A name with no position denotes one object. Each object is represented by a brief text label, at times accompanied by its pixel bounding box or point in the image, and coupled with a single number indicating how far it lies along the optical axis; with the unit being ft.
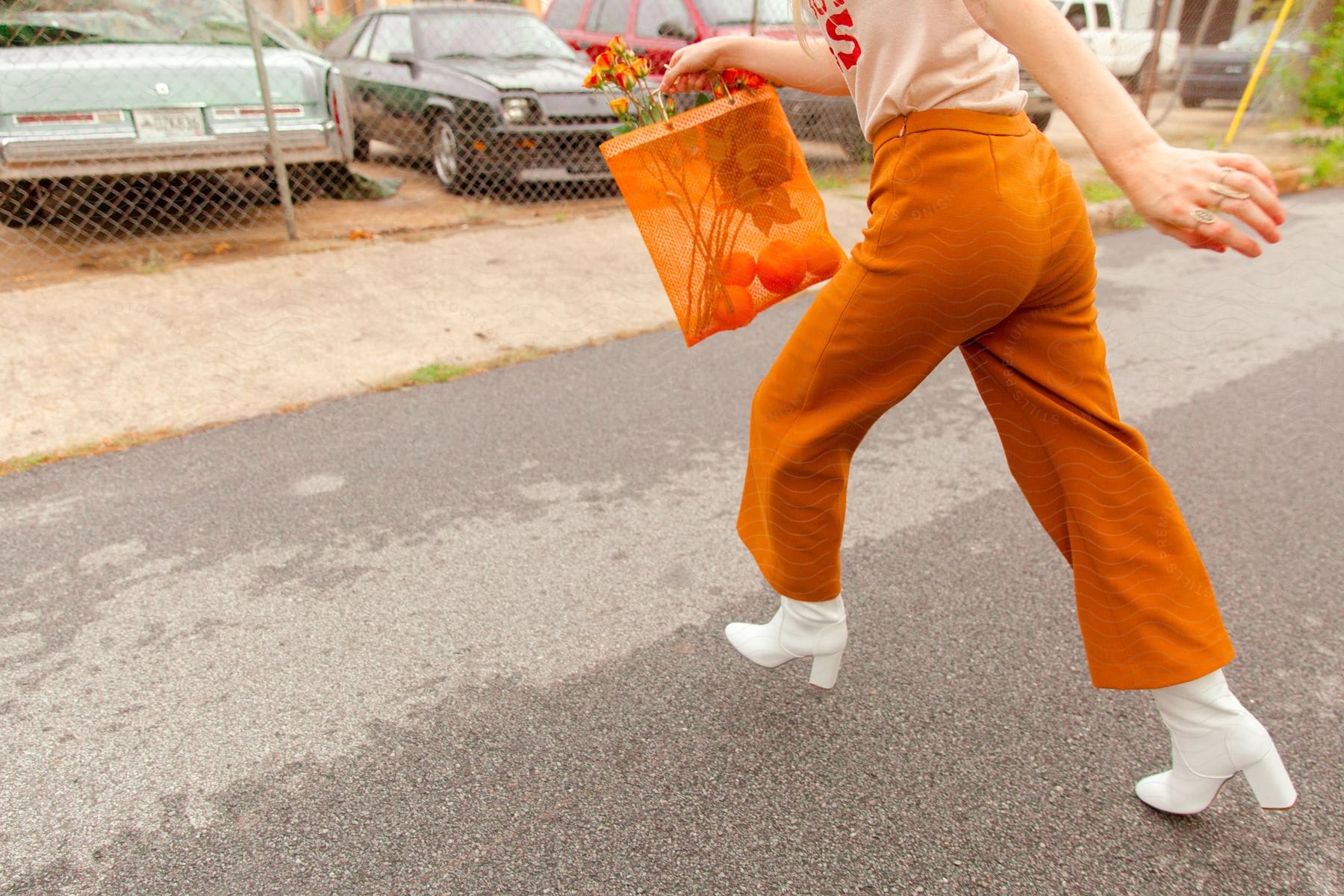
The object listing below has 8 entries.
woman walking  4.43
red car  27.32
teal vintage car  16.69
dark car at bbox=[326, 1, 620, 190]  23.11
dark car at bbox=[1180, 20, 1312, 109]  50.96
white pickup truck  53.16
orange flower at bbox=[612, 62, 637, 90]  6.27
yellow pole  29.71
